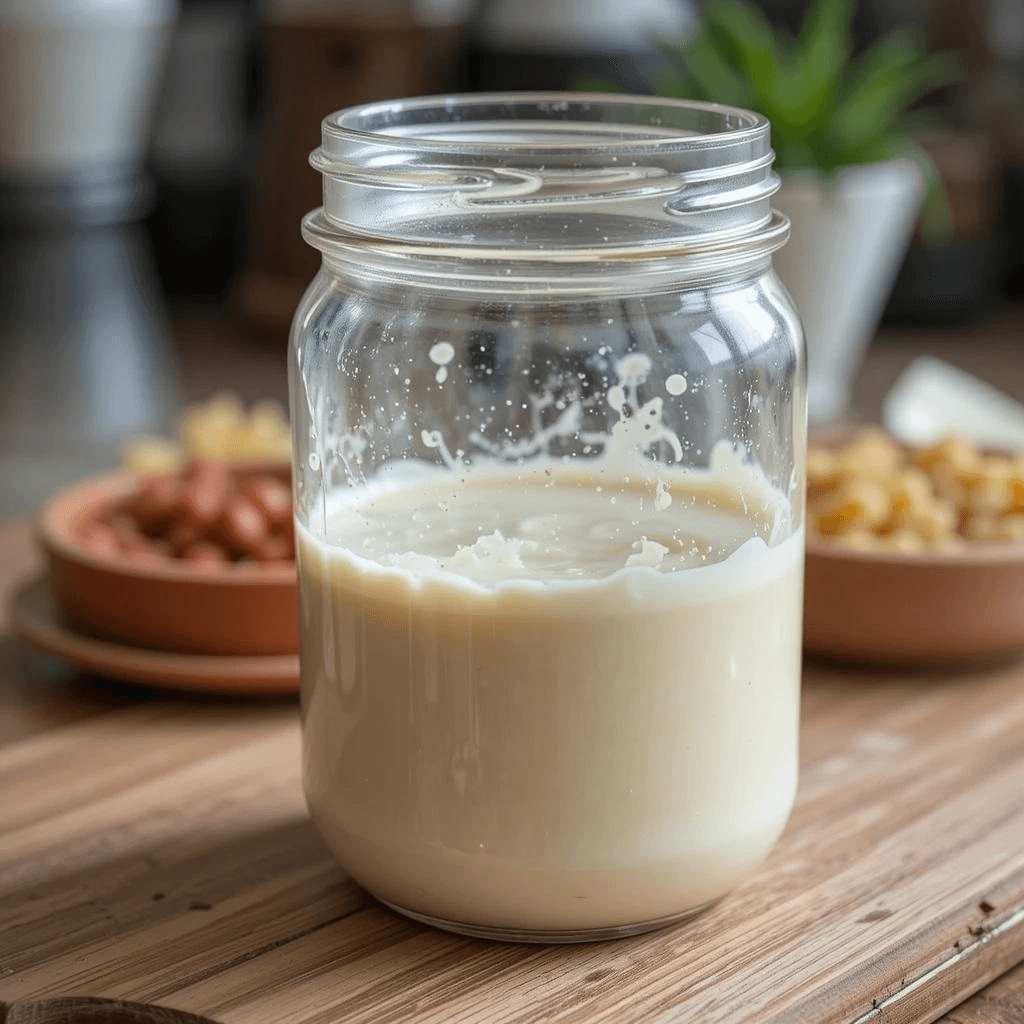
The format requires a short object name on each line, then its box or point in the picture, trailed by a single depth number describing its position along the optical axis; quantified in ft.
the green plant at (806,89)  5.34
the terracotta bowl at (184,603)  3.04
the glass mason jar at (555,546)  2.13
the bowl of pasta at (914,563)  3.16
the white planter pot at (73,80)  5.98
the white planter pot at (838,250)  5.09
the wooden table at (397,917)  2.18
